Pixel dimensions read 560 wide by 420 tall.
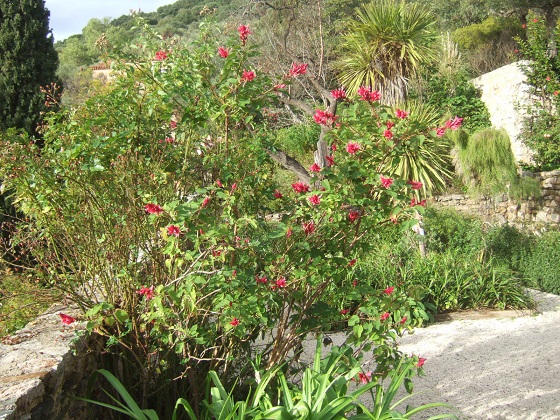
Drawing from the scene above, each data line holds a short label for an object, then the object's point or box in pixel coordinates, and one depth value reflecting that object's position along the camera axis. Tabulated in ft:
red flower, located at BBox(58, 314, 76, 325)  7.14
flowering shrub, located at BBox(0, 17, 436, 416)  7.57
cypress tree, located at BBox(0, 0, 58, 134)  26.58
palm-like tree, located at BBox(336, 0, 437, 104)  27.25
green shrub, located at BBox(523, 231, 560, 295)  21.61
